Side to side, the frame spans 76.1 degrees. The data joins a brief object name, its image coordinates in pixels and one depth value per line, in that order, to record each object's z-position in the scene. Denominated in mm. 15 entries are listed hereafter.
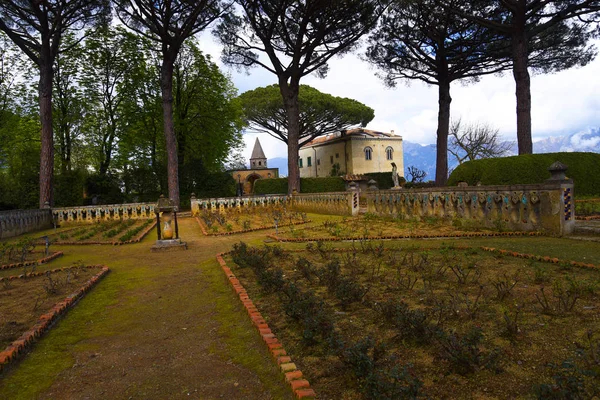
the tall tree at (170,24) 21672
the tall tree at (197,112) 31500
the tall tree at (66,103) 28725
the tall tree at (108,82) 29297
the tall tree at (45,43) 20047
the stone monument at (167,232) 10062
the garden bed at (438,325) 2471
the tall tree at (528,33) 18297
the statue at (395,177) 20572
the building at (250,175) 57281
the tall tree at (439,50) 24156
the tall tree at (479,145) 45812
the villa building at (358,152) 51438
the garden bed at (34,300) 3799
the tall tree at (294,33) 24703
